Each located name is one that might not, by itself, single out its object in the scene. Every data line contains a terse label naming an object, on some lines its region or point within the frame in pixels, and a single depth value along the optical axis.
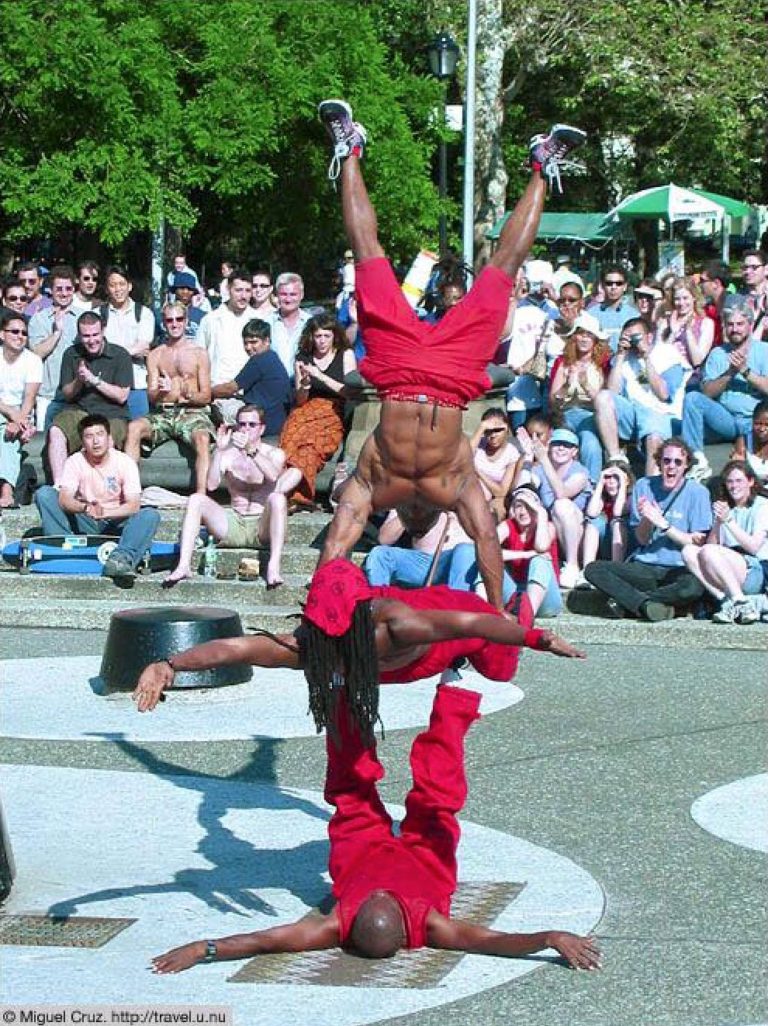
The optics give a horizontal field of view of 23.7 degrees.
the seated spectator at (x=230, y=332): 14.38
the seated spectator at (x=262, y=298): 14.63
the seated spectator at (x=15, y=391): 13.89
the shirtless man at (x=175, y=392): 13.85
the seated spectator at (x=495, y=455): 12.30
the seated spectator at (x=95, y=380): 13.79
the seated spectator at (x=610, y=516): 12.20
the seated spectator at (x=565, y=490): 12.20
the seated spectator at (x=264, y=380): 13.87
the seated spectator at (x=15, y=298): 15.20
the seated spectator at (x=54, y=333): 14.57
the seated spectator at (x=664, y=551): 11.68
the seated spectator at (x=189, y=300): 16.94
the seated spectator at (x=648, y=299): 14.50
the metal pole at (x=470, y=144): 21.77
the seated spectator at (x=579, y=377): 13.45
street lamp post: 20.30
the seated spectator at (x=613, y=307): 15.18
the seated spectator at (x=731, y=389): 13.23
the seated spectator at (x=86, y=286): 15.14
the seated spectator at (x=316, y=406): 13.38
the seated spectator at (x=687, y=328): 13.72
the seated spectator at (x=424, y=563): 11.23
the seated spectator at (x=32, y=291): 15.45
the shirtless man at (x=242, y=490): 12.45
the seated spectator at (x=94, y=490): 12.79
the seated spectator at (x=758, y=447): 12.13
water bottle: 12.67
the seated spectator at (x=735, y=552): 11.47
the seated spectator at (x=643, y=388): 13.27
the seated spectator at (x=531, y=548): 11.67
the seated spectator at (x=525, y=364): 14.02
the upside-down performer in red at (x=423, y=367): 6.86
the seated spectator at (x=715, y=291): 14.18
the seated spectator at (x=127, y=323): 14.70
